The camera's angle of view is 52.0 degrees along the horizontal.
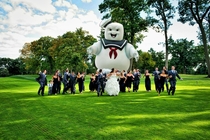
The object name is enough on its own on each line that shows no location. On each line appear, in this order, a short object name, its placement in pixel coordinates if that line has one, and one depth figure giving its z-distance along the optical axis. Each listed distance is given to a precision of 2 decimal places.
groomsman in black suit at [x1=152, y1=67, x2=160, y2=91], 14.35
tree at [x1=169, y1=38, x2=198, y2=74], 65.12
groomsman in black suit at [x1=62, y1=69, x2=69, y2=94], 14.82
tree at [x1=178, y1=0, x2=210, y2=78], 28.61
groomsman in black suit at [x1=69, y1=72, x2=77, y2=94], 14.88
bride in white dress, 12.65
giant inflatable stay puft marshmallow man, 14.42
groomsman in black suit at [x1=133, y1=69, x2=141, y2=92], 15.63
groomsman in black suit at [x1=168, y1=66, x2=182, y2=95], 12.26
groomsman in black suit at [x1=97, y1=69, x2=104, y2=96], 12.92
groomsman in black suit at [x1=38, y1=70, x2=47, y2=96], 13.61
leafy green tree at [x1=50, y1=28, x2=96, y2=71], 41.25
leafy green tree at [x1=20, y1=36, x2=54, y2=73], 55.32
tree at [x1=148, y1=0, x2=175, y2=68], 27.81
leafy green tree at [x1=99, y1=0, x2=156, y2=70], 28.86
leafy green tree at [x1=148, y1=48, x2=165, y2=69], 75.56
